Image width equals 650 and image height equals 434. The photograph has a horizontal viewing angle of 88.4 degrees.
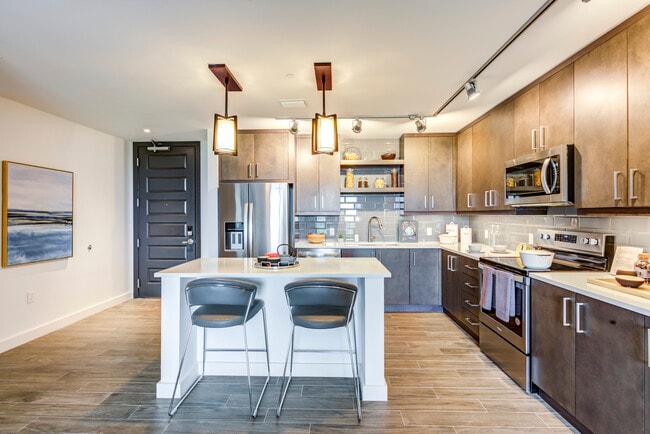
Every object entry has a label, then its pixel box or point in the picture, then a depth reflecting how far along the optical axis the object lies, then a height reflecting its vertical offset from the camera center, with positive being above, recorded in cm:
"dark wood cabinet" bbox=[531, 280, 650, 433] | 158 -79
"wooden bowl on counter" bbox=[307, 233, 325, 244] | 464 -31
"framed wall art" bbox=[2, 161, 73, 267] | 330 +2
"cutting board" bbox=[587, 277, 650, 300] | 171 -40
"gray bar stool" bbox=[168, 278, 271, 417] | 216 -57
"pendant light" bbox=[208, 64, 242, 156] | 262 +66
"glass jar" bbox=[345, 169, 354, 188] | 482 +52
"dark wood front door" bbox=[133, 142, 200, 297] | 514 +13
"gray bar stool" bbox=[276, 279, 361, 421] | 214 -57
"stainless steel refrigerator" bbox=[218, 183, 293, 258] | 425 -4
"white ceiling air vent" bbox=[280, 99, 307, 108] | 335 +115
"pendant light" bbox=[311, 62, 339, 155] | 259 +65
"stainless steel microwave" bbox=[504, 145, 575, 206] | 247 +30
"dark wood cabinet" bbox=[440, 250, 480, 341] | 342 -85
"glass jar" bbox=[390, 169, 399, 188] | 486 +53
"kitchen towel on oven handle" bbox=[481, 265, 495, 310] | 288 -64
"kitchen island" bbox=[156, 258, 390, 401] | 235 -91
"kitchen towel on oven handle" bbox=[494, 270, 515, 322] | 255 -63
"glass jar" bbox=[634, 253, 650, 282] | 192 -31
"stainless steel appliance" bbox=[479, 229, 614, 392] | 244 -59
